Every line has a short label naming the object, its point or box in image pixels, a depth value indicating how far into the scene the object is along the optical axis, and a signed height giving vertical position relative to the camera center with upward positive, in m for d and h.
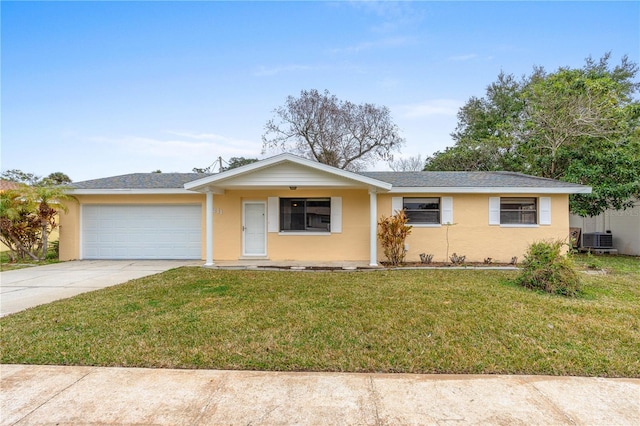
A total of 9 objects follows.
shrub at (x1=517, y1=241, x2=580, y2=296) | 5.94 -1.09
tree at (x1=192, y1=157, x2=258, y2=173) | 23.41 +5.22
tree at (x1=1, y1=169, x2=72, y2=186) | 18.66 +2.79
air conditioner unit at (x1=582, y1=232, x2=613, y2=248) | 12.48 -0.94
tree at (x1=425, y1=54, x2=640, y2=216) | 11.16 +3.55
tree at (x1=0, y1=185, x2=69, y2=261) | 10.01 +0.04
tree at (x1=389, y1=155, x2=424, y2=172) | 29.33 +5.15
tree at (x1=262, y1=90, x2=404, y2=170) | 25.50 +7.34
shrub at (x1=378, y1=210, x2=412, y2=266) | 9.34 -0.55
